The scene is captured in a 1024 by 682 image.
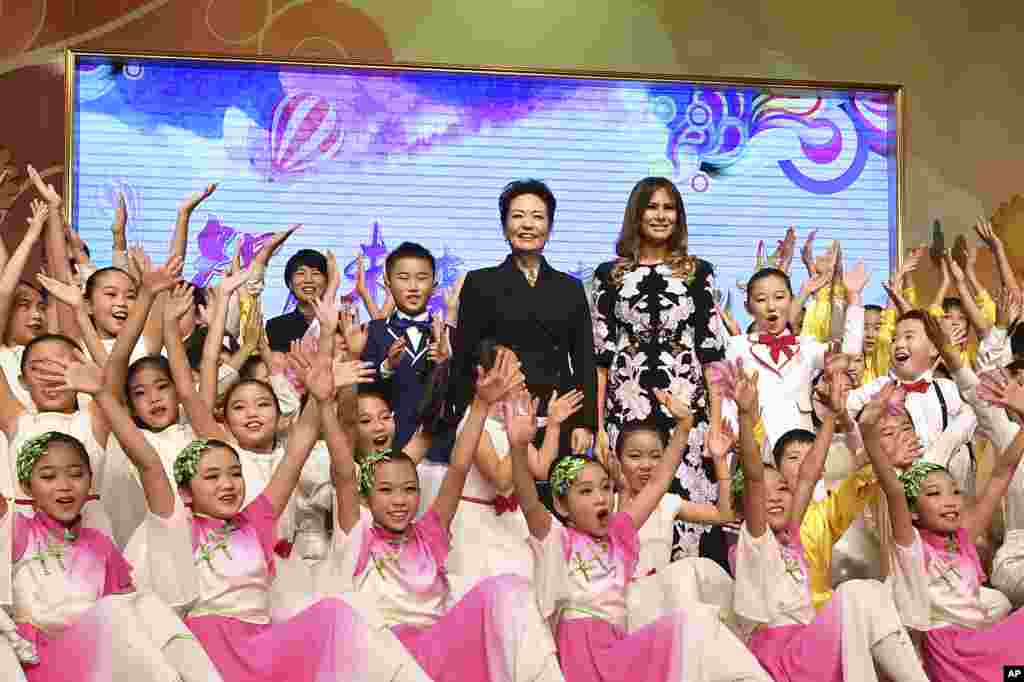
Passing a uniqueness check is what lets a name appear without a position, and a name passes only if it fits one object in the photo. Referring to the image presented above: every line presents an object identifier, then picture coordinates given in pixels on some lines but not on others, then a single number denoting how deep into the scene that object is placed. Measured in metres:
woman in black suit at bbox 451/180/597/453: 4.94
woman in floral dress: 5.12
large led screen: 7.15
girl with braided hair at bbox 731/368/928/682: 4.26
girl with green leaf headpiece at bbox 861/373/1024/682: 4.37
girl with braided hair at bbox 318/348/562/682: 3.99
